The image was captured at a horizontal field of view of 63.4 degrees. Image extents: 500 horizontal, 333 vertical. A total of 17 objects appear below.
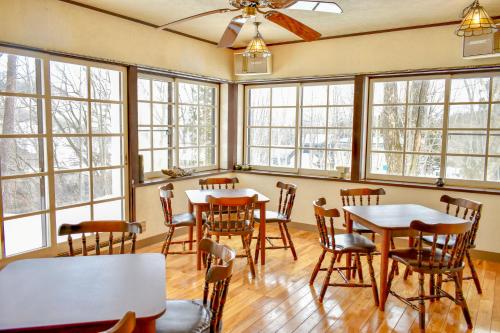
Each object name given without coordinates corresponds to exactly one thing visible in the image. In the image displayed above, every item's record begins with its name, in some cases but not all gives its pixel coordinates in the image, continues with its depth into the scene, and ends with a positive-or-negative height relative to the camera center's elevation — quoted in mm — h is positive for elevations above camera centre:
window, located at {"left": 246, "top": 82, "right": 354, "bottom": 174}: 5344 +143
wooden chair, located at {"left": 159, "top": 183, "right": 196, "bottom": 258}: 4031 -879
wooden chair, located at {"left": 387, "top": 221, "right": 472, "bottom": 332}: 2717 -890
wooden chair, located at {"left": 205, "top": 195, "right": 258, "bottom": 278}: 3641 -828
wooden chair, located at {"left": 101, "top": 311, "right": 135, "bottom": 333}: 1191 -570
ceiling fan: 2627 +854
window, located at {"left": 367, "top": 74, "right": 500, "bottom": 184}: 4410 +115
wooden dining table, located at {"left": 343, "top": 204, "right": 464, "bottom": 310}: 3082 -662
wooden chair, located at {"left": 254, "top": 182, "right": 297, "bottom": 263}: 4266 -873
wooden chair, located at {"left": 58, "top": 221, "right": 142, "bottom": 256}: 2469 -581
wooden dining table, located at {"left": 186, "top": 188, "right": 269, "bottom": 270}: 3951 -687
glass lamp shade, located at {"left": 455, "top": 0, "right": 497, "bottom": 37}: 2801 +826
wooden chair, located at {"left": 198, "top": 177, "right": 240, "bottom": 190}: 4781 -552
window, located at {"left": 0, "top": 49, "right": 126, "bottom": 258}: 3475 -129
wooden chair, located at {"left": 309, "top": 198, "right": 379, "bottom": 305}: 3217 -887
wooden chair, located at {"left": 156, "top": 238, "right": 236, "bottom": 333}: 1811 -881
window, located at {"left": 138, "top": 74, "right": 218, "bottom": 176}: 4844 +150
